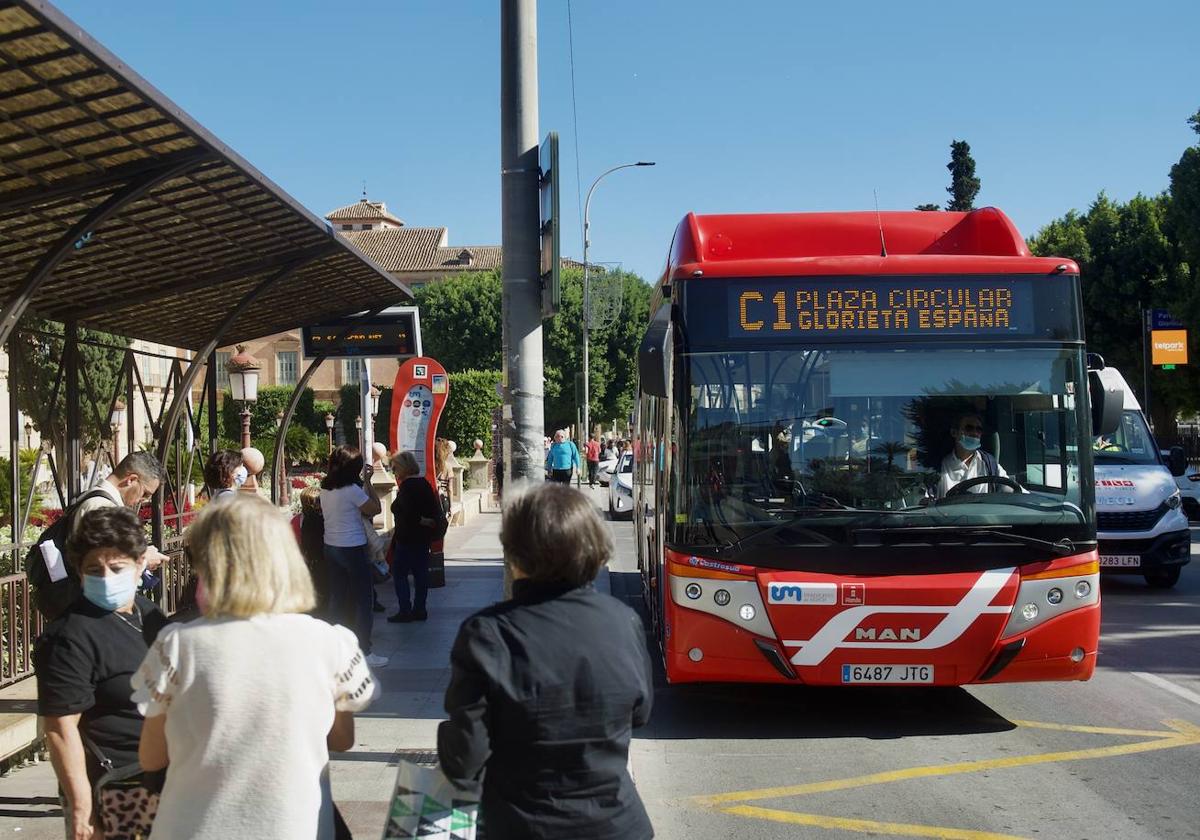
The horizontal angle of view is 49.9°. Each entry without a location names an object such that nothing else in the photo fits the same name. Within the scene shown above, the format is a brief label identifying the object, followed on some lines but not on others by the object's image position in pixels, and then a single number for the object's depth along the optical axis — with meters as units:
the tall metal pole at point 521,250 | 6.83
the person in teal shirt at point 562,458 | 24.92
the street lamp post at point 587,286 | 38.58
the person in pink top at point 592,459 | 38.56
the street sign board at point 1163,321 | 41.28
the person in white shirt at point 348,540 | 9.17
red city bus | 7.12
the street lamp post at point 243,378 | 20.67
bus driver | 7.30
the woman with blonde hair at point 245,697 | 2.82
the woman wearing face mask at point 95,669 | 3.50
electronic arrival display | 14.53
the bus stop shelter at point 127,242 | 5.73
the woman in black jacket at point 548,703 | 2.85
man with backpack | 4.78
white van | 13.43
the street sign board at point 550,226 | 6.66
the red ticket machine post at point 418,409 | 16.03
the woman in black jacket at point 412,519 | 11.04
